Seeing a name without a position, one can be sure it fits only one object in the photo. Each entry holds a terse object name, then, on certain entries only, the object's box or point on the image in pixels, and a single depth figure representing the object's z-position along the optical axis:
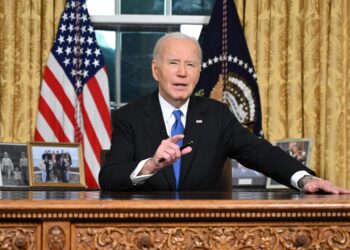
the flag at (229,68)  5.72
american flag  5.66
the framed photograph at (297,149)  5.50
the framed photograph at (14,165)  5.30
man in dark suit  3.52
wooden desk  2.37
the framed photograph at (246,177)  5.50
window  6.00
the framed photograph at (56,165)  5.33
